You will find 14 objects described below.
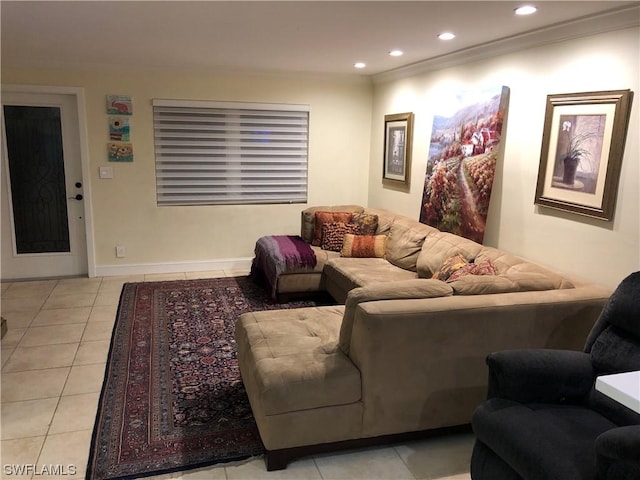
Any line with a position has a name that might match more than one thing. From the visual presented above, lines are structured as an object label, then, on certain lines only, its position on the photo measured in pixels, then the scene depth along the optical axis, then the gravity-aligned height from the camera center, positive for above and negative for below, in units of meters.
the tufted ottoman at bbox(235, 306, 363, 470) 2.28 -1.14
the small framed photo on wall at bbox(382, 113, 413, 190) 5.16 +0.03
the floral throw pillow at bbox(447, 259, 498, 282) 3.28 -0.77
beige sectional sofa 2.33 -1.02
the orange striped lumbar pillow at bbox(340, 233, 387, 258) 4.85 -0.94
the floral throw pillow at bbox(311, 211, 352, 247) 5.23 -0.74
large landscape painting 3.86 -0.07
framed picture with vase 2.85 +0.03
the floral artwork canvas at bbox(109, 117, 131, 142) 5.25 +0.16
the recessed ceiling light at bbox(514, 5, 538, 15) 2.78 +0.82
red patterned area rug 2.45 -1.50
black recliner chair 1.77 -1.03
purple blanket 4.70 -1.05
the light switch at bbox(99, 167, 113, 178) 5.30 -0.30
